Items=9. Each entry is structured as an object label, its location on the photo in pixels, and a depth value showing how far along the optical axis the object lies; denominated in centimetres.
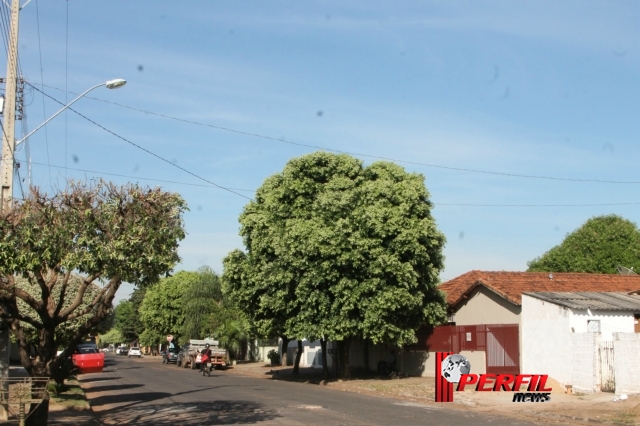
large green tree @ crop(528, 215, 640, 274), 5762
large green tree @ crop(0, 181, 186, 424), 1353
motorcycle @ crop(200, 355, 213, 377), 4062
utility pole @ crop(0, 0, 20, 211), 1571
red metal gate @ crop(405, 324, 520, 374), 2930
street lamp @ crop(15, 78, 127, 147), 1734
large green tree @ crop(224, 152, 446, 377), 3058
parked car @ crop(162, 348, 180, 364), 6612
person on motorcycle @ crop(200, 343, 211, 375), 4078
